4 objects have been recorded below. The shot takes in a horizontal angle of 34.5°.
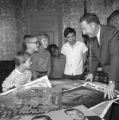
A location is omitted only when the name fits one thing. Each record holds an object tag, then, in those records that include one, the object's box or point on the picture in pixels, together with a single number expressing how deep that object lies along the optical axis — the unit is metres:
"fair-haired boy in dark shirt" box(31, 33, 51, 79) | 2.56
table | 1.12
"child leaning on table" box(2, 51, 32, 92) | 1.68
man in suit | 1.55
